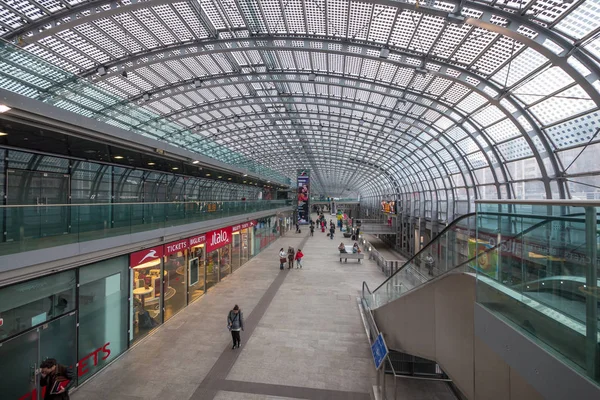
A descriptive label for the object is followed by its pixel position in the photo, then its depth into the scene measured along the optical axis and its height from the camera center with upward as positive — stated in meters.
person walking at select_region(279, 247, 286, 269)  17.03 -3.49
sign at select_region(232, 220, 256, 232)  16.81 -1.55
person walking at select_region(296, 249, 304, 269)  17.17 -3.45
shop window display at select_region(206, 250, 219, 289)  12.92 -3.20
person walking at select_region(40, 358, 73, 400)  4.43 -2.87
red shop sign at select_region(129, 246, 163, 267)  7.88 -1.64
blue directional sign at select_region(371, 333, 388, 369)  5.00 -2.76
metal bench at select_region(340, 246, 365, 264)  19.29 -3.61
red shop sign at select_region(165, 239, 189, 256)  9.55 -1.61
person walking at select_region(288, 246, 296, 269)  17.19 -3.42
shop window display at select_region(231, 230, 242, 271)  16.52 -2.97
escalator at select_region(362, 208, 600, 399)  2.44 -1.13
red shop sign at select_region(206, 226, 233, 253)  12.88 -1.81
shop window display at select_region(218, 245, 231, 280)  14.65 -3.16
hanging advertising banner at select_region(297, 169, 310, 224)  36.41 +0.84
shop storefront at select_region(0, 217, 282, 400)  5.05 -2.61
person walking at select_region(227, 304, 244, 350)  7.61 -3.34
